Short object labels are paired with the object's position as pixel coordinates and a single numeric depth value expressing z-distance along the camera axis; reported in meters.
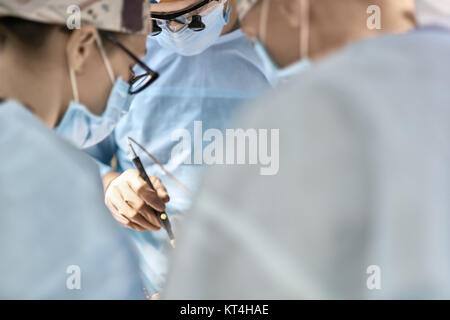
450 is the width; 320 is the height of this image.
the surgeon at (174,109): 2.36
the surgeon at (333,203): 1.02
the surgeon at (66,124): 2.37
